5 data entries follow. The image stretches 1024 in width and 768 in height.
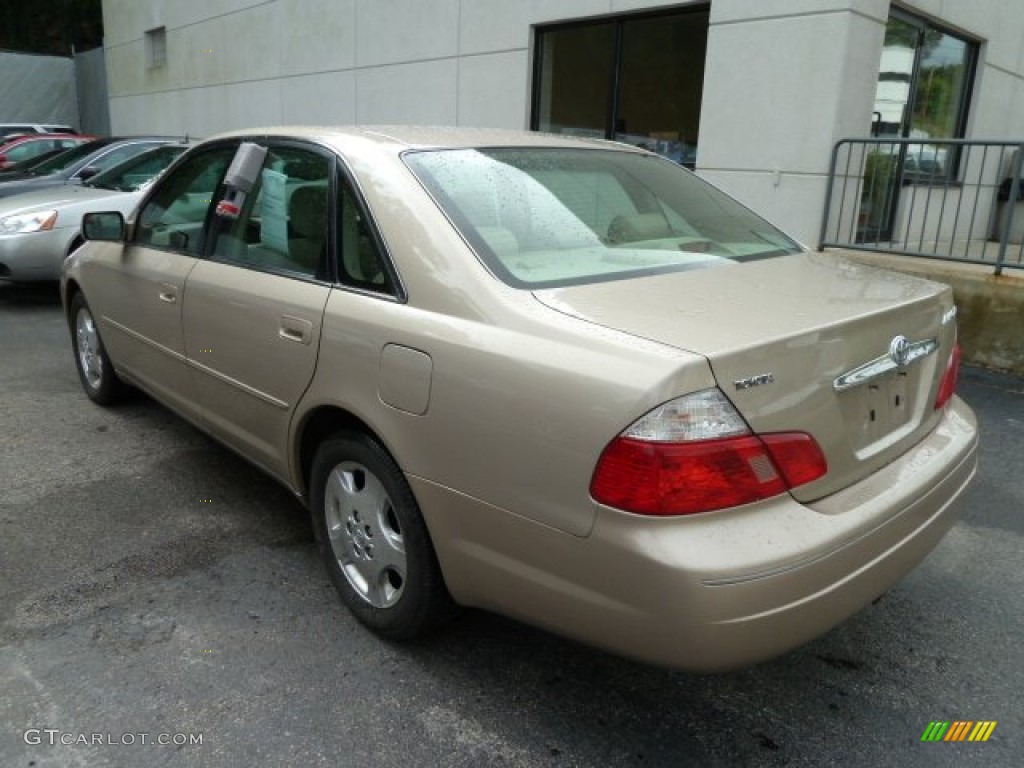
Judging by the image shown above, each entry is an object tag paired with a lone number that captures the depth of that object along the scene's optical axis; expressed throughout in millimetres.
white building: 6941
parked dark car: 9219
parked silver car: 7453
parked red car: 13633
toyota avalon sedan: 1896
